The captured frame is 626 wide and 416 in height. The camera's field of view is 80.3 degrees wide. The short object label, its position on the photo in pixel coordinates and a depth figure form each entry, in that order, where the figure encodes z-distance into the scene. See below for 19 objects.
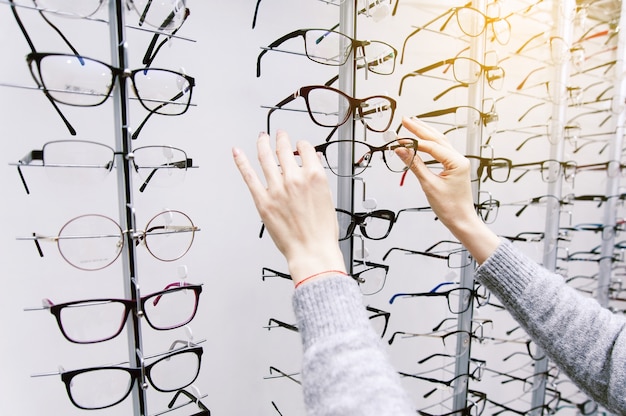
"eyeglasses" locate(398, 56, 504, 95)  1.03
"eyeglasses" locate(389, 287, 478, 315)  1.07
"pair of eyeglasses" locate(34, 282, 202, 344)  0.61
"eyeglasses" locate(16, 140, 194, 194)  0.59
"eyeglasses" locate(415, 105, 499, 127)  1.04
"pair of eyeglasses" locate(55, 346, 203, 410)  0.63
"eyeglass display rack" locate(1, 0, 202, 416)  0.59
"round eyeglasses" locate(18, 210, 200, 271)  0.62
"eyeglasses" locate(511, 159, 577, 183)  1.31
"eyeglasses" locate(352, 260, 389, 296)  0.89
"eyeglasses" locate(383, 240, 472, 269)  1.07
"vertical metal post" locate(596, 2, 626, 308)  1.48
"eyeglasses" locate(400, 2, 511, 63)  1.00
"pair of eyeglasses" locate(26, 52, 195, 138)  0.55
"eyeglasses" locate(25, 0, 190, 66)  0.58
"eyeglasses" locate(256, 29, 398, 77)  0.76
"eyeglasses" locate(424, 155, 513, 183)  1.04
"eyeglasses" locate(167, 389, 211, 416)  0.71
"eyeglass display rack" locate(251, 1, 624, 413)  0.81
